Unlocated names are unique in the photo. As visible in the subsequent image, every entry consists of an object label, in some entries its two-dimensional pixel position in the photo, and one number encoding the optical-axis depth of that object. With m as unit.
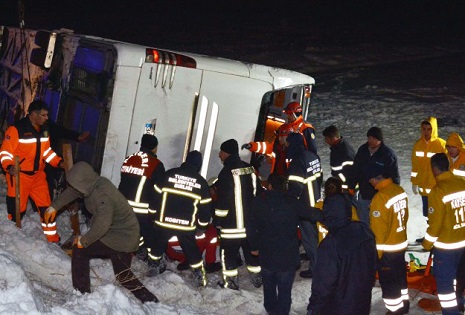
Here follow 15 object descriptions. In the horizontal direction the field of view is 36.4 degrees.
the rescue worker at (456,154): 8.51
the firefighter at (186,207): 7.45
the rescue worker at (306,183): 8.08
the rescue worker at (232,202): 7.67
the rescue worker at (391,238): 6.84
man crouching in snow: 6.45
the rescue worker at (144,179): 7.69
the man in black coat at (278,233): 6.74
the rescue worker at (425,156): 9.31
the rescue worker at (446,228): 6.81
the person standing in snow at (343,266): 5.57
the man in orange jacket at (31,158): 7.94
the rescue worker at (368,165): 8.39
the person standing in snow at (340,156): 8.79
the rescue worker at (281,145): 8.84
